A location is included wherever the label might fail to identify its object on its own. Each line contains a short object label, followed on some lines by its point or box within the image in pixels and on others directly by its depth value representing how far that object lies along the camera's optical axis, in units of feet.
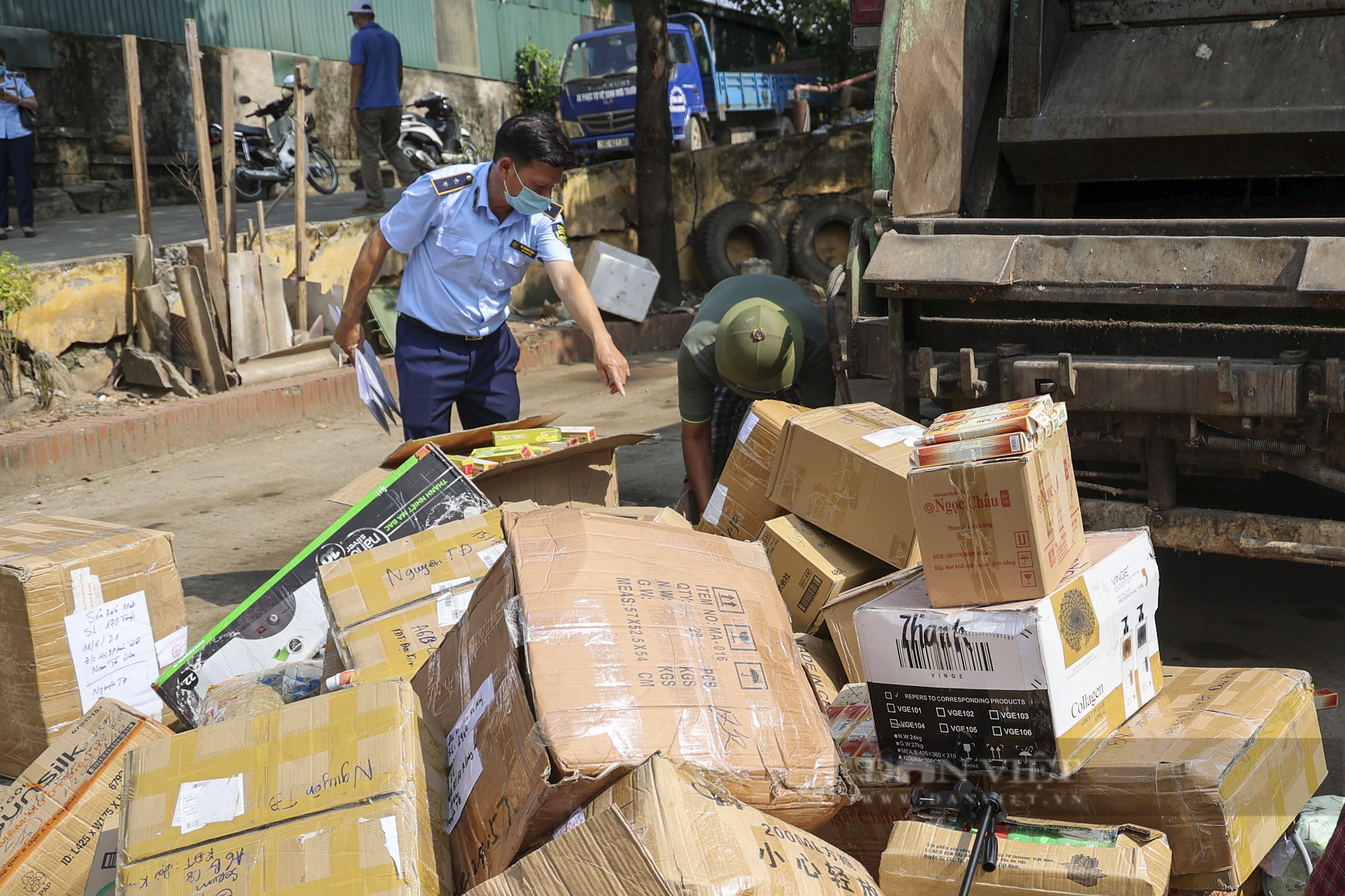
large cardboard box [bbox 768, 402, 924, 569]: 9.00
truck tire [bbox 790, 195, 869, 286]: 32.53
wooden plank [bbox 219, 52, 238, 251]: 21.22
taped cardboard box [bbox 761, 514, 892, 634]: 9.12
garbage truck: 8.77
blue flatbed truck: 41.04
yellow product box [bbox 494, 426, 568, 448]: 11.34
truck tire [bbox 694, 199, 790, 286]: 32.01
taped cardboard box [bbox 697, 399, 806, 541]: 10.41
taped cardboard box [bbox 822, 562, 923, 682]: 8.14
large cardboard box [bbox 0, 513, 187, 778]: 8.83
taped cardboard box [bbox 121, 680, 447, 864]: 5.49
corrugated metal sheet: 34.76
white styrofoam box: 27.99
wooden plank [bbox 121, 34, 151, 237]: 19.99
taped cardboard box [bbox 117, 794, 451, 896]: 5.15
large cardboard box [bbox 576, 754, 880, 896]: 4.77
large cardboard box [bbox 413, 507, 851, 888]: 5.46
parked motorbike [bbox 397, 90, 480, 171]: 39.50
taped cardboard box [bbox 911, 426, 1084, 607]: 6.17
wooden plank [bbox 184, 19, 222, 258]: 20.40
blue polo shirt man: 28.40
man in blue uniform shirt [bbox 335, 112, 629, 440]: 11.24
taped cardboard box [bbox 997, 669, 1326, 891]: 5.98
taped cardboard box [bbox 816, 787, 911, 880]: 6.81
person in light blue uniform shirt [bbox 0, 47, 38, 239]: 27.12
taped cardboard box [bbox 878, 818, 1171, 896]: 5.63
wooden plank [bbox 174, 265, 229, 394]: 20.10
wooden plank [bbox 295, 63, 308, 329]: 22.07
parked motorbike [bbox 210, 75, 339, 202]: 33.50
